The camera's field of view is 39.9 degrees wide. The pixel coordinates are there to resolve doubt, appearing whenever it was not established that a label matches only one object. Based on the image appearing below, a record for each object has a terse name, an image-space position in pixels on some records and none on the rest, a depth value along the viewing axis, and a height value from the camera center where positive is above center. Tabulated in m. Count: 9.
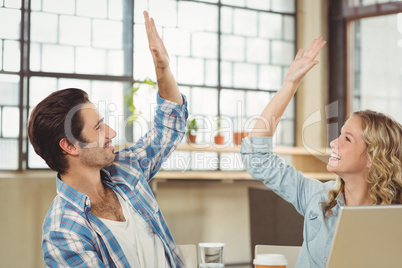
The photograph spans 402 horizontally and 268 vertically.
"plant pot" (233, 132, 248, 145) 5.09 +0.10
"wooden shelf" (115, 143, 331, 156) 4.65 -0.02
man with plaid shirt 1.76 -0.13
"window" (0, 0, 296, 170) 4.67 +0.82
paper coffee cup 1.31 -0.27
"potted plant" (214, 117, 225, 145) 5.06 +0.07
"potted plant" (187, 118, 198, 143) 4.80 +0.14
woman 1.83 -0.07
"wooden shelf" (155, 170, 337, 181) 4.59 -0.25
